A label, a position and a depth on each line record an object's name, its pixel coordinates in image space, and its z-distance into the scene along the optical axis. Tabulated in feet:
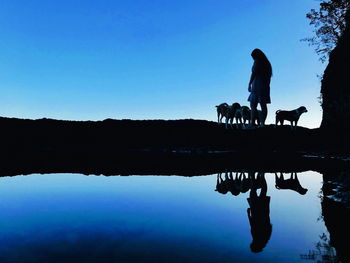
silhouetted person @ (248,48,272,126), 42.70
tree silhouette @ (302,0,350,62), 88.17
